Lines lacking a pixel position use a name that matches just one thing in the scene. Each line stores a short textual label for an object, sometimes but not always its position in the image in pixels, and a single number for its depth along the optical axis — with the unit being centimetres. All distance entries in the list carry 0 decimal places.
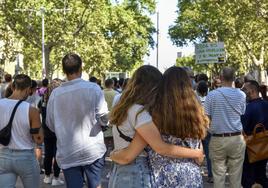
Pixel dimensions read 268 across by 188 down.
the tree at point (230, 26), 2391
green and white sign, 1862
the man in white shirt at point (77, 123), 498
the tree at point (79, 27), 3228
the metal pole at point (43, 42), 3087
